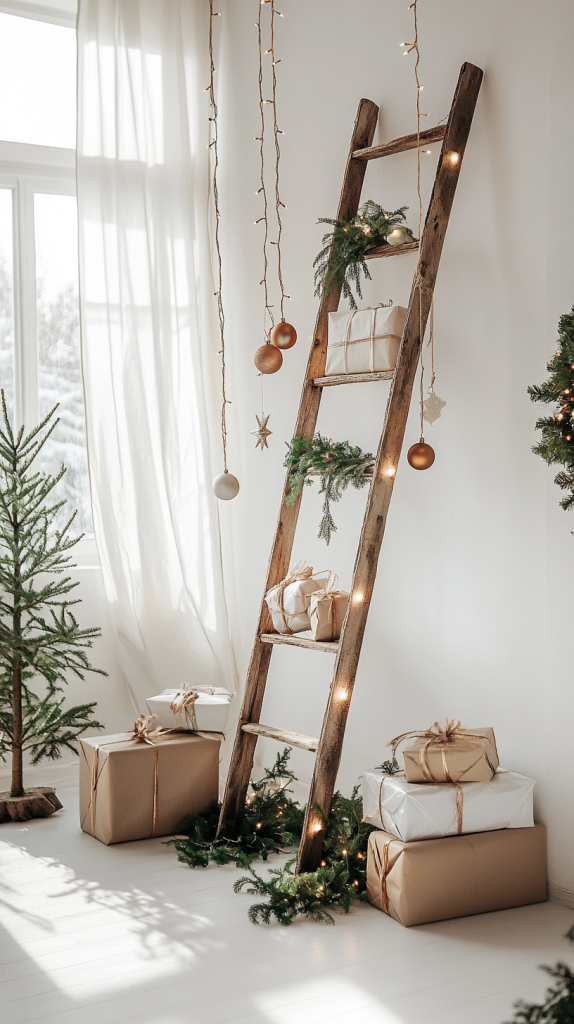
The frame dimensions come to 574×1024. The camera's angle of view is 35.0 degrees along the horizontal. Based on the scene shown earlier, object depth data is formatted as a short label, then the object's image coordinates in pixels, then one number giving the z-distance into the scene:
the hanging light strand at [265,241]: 3.45
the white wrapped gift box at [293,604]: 2.77
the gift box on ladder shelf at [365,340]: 2.69
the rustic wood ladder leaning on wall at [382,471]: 2.58
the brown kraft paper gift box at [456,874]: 2.30
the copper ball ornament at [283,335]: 2.87
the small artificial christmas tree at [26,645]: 3.33
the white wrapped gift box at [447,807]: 2.34
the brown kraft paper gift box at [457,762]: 2.41
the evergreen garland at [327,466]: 2.73
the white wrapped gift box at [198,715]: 3.18
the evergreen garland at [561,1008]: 0.98
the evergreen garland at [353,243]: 2.86
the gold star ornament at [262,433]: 2.93
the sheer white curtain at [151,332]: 3.90
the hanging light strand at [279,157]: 3.64
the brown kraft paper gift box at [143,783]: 2.96
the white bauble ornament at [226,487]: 3.10
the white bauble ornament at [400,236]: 2.76
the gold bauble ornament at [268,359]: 2.91
